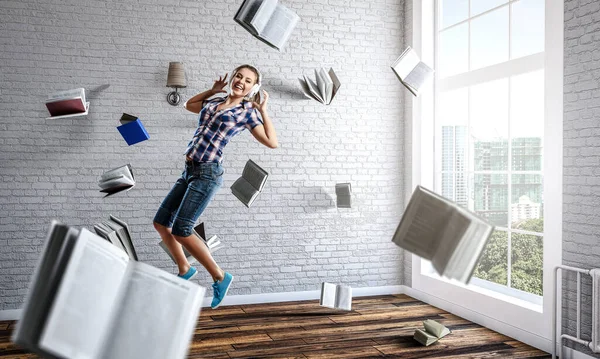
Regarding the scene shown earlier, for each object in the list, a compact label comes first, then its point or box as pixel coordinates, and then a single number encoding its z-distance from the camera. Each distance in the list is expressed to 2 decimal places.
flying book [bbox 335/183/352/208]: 5.98
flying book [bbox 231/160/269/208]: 4.61
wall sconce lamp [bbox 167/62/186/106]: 5.41
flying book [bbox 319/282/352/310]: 5.08
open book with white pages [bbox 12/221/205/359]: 1.16
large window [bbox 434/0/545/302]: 4.78
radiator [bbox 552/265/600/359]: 3.74
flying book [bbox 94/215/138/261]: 4.40
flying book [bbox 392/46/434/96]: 4.13
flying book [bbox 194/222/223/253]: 5.45
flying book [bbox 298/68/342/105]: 5.82
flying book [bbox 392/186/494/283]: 1.62
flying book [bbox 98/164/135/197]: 4.88
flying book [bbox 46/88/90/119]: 4.66
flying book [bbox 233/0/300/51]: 3.43
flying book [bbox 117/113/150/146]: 4.59
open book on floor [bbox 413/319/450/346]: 4.42
